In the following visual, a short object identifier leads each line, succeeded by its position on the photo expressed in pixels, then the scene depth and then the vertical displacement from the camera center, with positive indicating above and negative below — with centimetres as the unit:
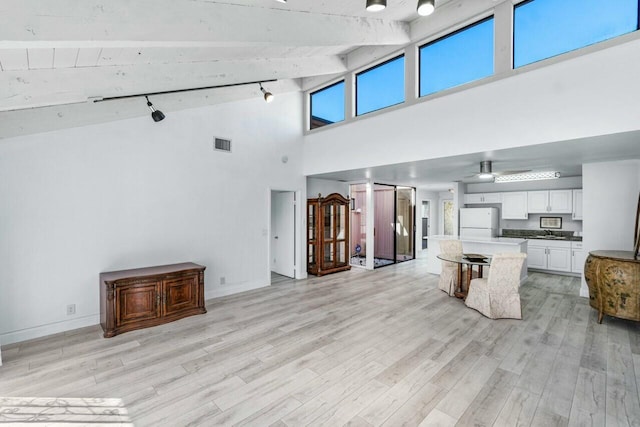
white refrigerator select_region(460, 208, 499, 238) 755 -42
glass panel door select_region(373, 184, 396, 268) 855 -54
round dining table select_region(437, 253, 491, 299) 463 -89
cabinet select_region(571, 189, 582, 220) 656 +4
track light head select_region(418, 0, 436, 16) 189 +132
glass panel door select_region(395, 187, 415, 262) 915 -56
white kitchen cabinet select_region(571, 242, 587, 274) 642 -113
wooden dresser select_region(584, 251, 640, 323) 360 -101
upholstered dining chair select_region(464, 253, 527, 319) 406 -116
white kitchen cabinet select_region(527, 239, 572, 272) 658 -115
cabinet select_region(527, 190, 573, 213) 673 +12
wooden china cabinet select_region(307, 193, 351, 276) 679 -66
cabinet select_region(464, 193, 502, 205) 780 +23
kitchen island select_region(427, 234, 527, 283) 570 -85
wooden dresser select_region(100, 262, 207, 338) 356 -119
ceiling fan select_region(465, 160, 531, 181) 451 +59
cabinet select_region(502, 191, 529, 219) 733 +3
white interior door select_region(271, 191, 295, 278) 663 -61
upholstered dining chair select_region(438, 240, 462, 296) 519 -115
